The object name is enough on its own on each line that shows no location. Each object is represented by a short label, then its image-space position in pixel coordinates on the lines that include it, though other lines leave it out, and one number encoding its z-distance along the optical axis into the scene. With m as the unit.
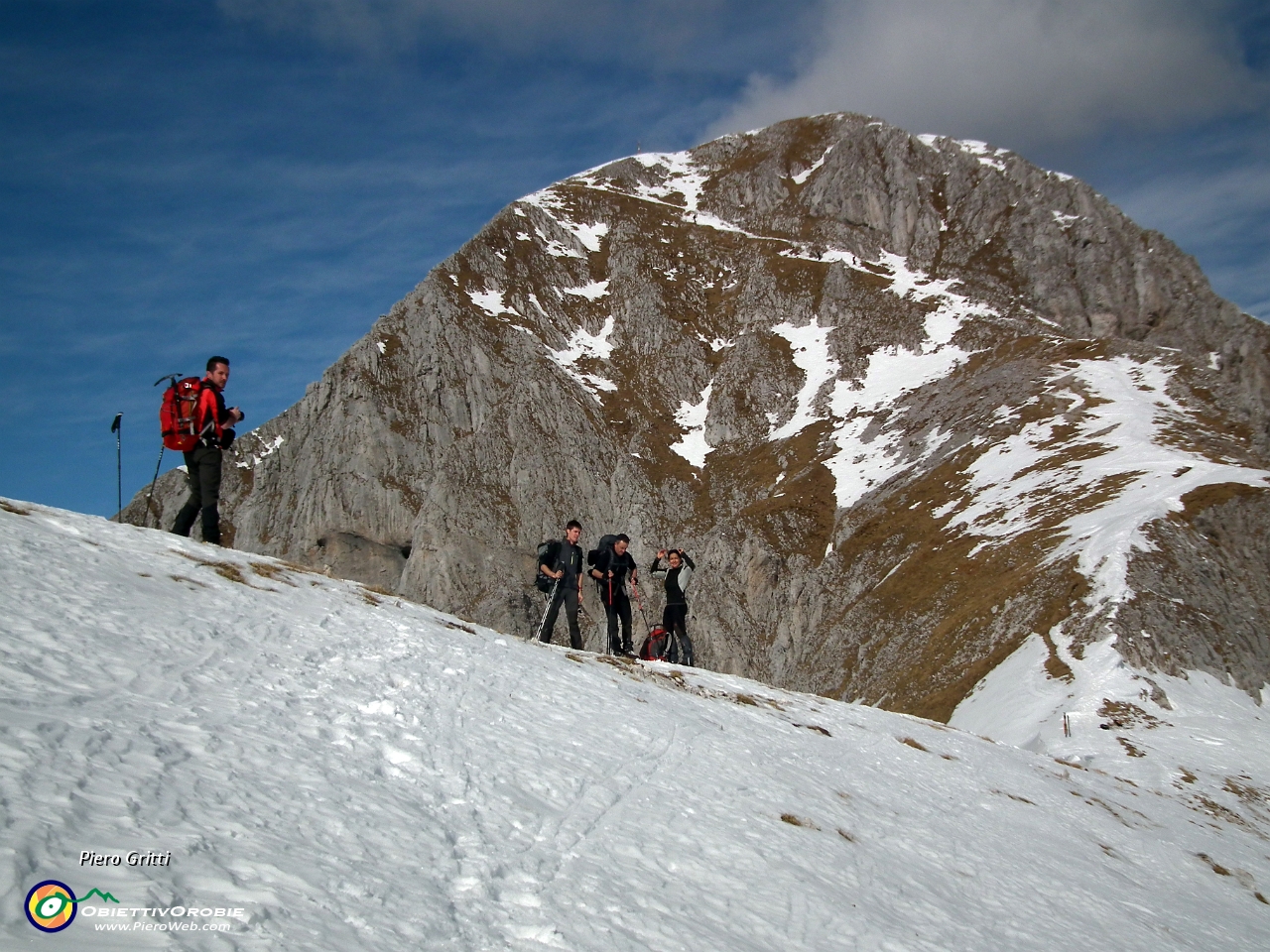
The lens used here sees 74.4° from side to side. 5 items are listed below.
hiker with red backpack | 14.26
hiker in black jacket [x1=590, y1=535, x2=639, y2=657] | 20.11
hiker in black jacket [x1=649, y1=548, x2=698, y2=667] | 21.73
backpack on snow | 21.62
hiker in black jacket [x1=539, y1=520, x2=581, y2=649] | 19.05
